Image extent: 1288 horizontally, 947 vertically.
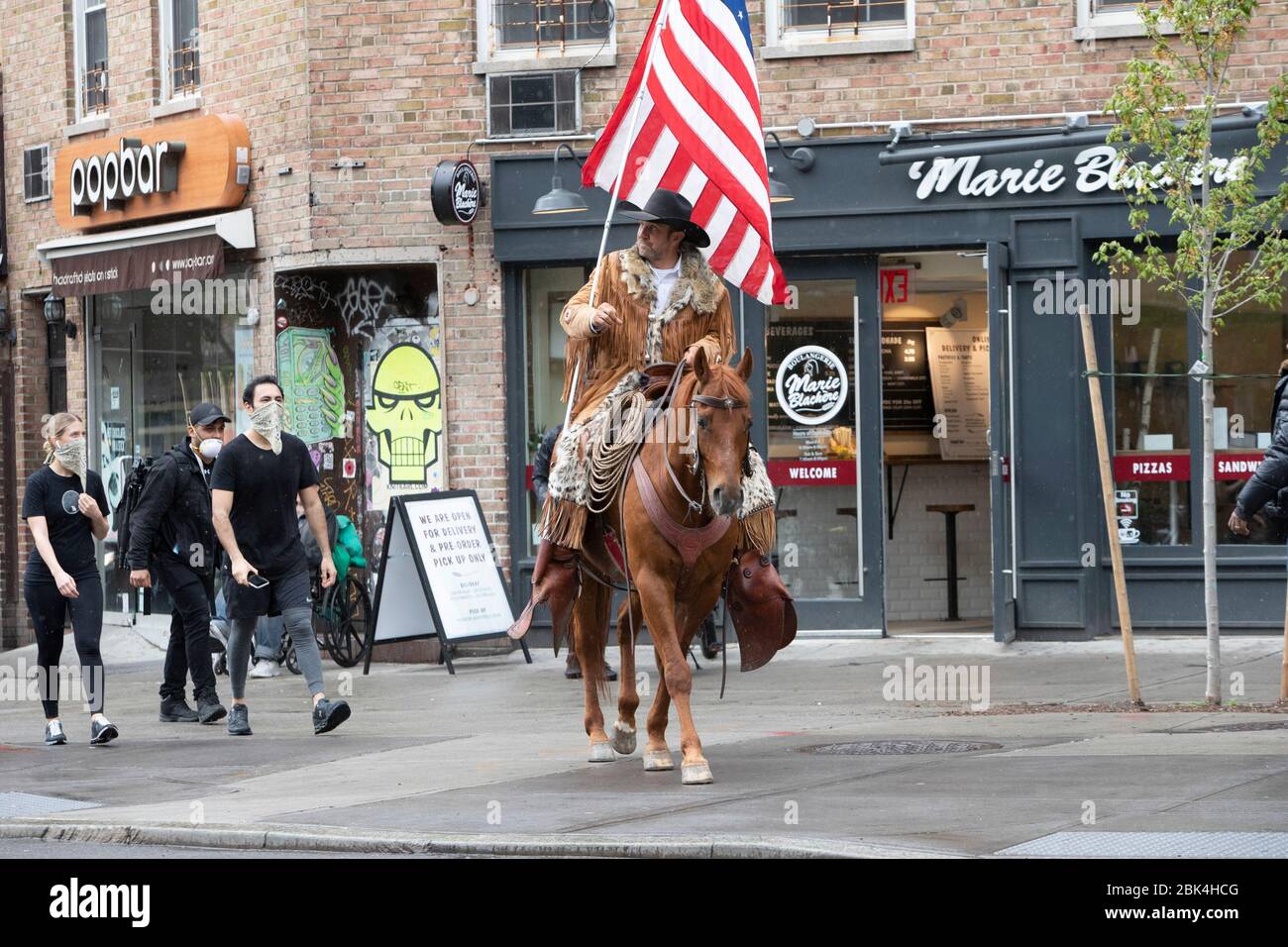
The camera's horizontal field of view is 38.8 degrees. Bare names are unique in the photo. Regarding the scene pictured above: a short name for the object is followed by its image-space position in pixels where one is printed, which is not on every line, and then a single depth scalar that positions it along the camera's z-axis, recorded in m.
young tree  11.10
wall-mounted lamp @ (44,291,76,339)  19.98
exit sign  16.38
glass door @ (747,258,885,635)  16.19
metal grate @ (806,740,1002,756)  9.73
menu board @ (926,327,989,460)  17.42
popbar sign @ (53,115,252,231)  17.39
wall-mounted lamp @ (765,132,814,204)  15.85
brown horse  8.23
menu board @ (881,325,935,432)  17.14
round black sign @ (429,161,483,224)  16.11
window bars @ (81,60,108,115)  19.67
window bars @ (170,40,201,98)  18.45
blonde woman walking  11.57
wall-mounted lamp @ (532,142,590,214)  15.97
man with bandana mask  11.33
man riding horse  9.30
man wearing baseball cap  12.30
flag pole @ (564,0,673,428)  9.96
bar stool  17.80
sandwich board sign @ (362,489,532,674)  15.43
